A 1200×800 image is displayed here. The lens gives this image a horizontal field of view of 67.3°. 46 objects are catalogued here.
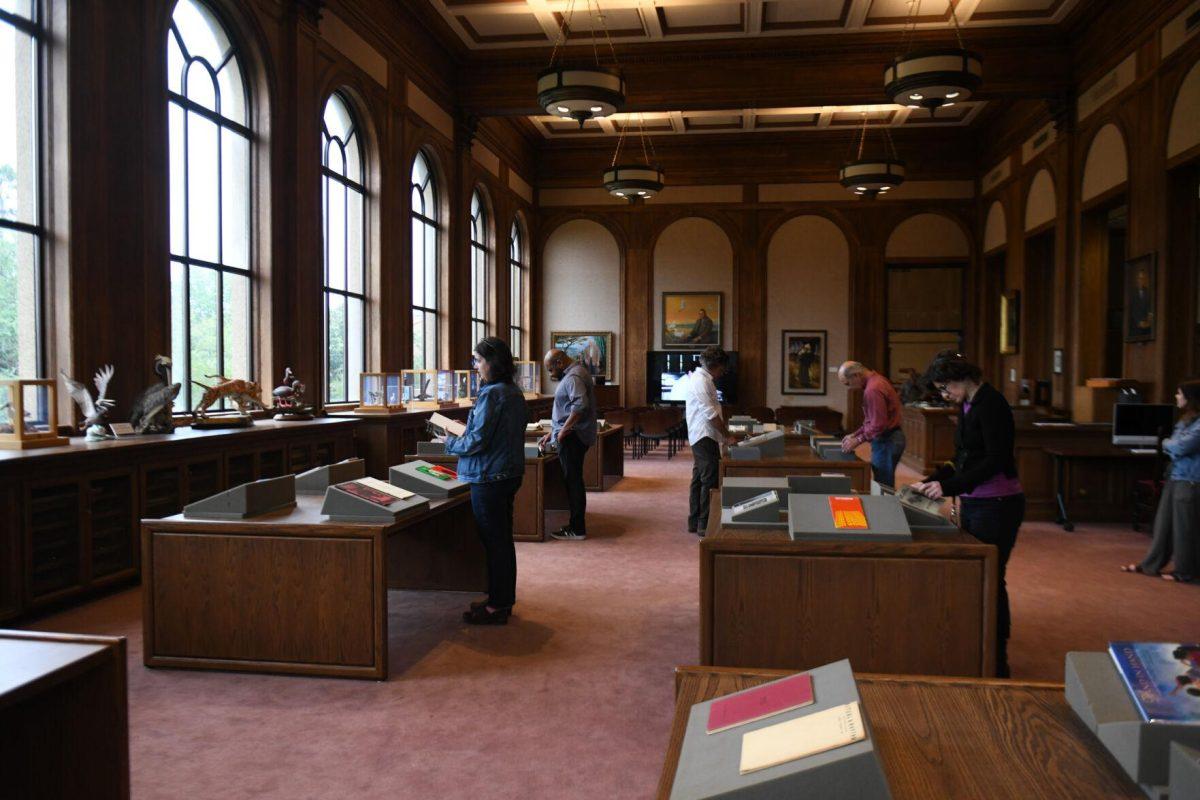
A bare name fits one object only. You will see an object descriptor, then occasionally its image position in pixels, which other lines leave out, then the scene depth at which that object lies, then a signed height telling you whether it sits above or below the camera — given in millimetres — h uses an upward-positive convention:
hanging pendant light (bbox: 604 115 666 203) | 13922 +3159
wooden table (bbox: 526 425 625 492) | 10680 -992
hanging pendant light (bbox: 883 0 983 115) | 8789 +3019
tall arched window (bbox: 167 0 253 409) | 7414 +1587
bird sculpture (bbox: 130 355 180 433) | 6254 -180
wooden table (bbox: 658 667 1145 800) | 1603 -717
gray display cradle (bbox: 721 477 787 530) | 3838 -548
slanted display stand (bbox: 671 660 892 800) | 1373 -619
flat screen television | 18219 +151
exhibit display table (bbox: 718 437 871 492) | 6298 -618
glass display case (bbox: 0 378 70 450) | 5199 -189
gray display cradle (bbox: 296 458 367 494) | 4980 -533
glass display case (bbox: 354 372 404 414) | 9719 -128
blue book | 1511 -530
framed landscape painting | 18688 +758
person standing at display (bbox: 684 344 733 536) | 7469 -310
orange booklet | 3588 -533
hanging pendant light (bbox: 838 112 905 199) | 13641 +3176
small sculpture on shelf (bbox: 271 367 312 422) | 8203 -202
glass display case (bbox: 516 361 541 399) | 16375 +85
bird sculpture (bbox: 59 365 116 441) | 5848 -144
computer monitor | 8438 -382
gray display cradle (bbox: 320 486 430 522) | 4211 -596
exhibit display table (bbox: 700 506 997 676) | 3471 -870
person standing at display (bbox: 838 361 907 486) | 7309 -333
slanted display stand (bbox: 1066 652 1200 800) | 1479 -613
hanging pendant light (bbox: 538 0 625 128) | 9281 +3060
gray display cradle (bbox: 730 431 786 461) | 6723 -503
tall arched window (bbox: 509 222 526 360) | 17750 +1792
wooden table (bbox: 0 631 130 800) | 1939 -747
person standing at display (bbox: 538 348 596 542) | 7621 -386
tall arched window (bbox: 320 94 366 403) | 10094 +1569
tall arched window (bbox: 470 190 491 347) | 15492 +1980
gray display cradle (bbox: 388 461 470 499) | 4887 -548
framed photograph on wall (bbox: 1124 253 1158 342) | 9805 +941
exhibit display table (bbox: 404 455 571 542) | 7536 -1060
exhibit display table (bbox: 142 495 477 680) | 4113 -980
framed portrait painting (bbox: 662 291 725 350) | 18375 +1315
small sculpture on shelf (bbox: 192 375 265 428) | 6938 -131
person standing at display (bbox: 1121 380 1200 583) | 6266 -848
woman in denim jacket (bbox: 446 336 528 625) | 4855 -417
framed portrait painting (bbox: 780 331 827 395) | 18219 +386
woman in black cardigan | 4121 -408
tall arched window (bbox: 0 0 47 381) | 5781 +1240
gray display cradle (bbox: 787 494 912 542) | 3525 -557
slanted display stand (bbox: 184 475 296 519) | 4211 -575
